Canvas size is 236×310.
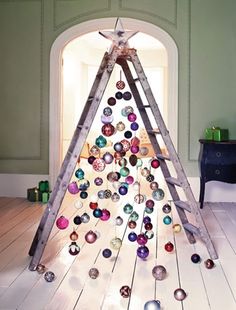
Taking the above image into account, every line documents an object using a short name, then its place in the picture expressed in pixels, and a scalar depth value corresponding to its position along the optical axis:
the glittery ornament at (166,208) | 1.93
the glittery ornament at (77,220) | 1.76
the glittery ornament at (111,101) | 1.73
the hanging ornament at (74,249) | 1.76
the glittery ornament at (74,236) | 1.79
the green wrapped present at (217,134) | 3.22
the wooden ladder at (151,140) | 1.72
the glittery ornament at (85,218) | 1.74
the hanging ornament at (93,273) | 1.57
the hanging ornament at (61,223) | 1.73
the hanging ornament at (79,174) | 1.73
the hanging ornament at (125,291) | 1.40
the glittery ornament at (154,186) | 1.85
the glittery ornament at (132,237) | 1.79
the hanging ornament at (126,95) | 1.76
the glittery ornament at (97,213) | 1.74
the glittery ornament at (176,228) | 2.09
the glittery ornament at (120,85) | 1.73
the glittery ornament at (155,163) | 1.90
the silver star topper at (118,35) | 1.79
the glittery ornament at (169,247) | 1.91
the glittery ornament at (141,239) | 1.76
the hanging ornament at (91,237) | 1.69
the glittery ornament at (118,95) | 1.76
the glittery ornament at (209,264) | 1.71
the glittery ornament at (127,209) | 1.76
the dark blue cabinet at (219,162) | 3.07
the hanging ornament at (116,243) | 1.74
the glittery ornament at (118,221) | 1.78
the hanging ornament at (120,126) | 1.73
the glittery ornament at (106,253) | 1.77
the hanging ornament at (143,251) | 1.78
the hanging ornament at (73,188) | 1.72
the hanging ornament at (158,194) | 1.83
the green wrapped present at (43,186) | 3.41
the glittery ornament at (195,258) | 1.79
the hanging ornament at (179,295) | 1.37
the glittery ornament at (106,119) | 1.71
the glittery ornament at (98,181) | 1.74
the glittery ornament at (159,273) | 1.57
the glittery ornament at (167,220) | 1.93
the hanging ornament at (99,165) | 1.70
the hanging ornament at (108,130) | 1.69
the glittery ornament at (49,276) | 1.54
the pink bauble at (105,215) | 1.78
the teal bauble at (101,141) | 1.70
